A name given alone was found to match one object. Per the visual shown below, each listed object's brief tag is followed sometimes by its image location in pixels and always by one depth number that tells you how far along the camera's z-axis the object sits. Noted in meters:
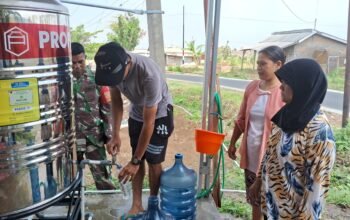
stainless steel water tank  1.35
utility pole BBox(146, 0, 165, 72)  3.28
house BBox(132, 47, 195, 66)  29.66
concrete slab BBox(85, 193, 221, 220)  2.82
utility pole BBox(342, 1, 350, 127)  6.06
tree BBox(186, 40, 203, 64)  21.45
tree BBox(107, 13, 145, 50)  11.31
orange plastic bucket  2.71
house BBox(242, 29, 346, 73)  17.52
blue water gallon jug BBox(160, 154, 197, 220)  2.75
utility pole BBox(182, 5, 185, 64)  25.68
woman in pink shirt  2.44
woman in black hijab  1.63
